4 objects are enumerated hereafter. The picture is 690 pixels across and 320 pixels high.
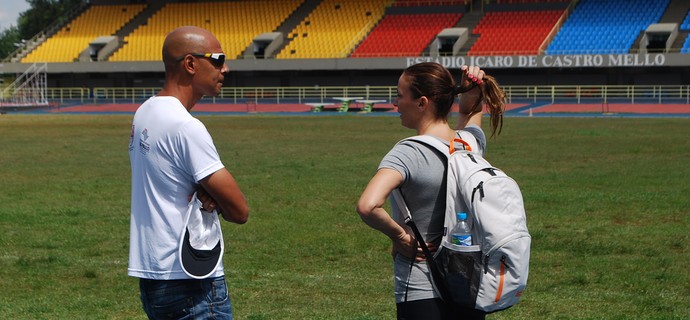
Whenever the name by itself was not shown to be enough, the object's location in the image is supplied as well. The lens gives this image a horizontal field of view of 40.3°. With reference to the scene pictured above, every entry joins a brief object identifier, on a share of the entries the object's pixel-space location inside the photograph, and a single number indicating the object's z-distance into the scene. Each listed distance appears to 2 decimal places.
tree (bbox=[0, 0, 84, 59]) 105.00
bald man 3.86
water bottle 3.93
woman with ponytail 4.04
